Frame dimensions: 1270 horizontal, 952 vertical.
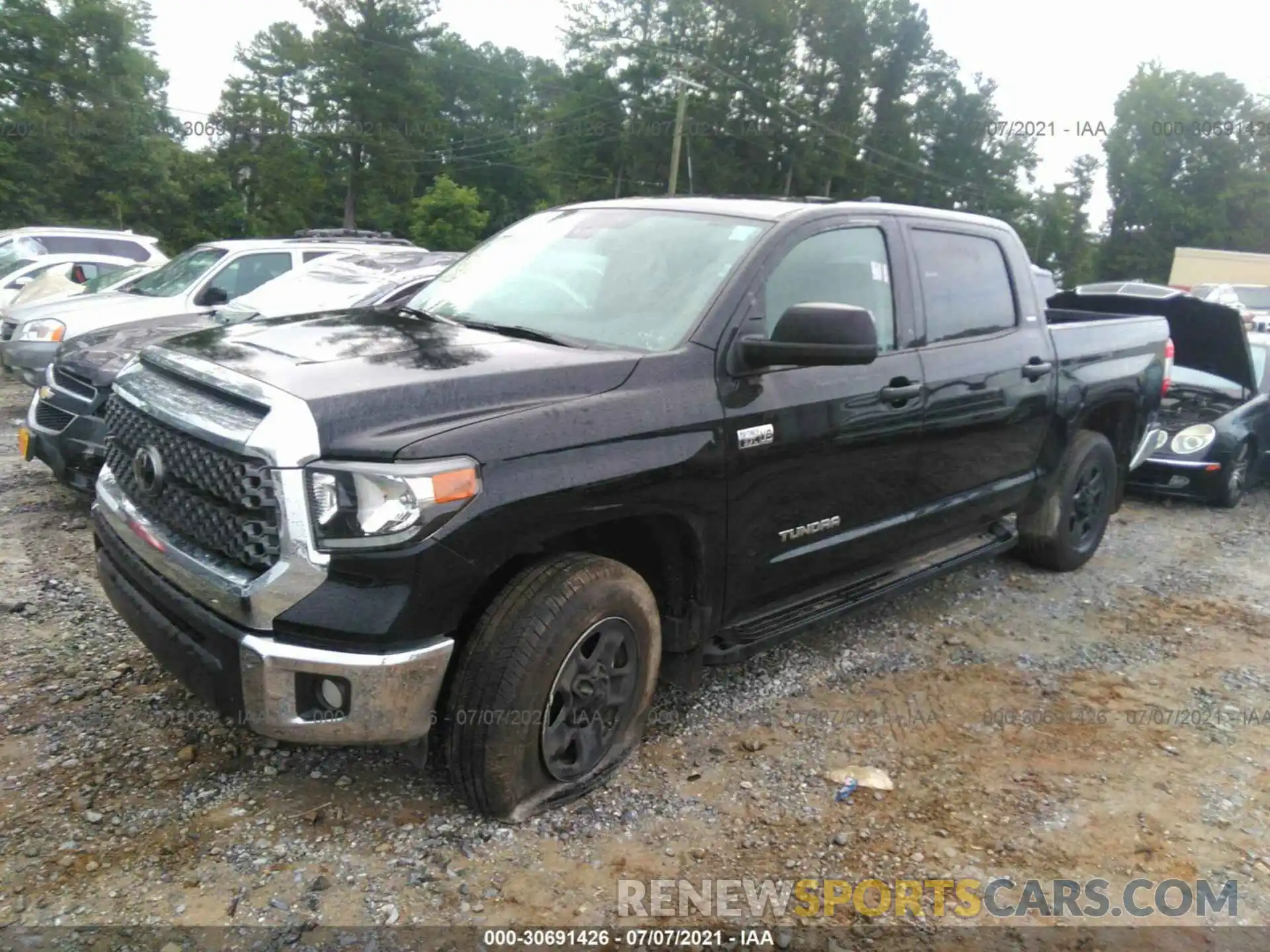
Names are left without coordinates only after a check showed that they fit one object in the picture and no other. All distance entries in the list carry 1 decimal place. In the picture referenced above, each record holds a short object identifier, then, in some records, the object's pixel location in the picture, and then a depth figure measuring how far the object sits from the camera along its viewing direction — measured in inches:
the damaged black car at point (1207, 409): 302.7
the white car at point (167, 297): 316.8
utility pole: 1250.6
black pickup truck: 98.5
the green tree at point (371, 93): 1681.8
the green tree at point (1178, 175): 2281.0
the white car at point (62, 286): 407.2
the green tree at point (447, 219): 1475.1
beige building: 1334.9
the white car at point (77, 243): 566.3
